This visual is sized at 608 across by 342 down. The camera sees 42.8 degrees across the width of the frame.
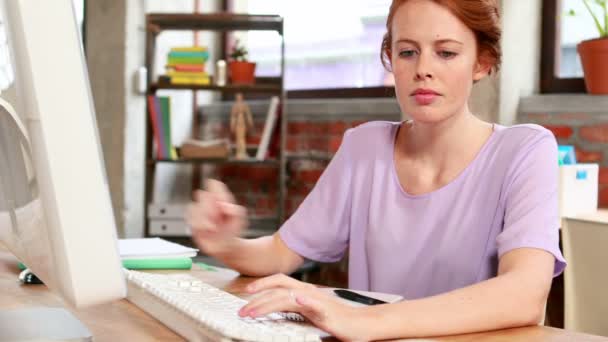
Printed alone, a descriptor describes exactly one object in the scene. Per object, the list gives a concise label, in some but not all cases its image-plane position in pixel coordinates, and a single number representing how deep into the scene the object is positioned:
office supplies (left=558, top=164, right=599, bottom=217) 2.46
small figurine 3.92
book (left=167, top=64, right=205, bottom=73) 3.81
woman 1.22
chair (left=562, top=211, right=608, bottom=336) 2.02
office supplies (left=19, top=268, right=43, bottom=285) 1.25
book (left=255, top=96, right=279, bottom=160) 3.82
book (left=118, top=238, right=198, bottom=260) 1.46
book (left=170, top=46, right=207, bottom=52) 3.79
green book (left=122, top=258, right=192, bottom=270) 1.43
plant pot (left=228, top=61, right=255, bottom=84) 3.87
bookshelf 3.74
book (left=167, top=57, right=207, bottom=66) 3.81
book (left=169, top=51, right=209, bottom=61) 3.81
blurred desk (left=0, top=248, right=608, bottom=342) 0.94
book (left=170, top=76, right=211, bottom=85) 3.80
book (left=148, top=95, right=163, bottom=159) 3.89
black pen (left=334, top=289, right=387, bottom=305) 1.06
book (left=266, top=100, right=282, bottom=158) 3.84
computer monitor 0.56
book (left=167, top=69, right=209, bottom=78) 3.81
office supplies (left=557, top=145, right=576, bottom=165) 2.60
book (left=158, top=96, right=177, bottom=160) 3.89
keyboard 0.79
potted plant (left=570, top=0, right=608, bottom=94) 2.87
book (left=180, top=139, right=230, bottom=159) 3.82
